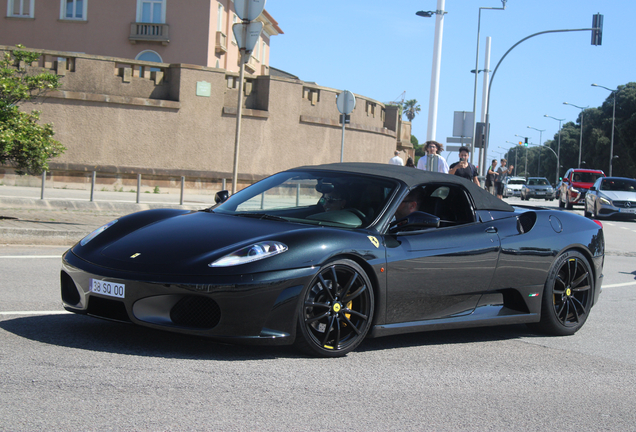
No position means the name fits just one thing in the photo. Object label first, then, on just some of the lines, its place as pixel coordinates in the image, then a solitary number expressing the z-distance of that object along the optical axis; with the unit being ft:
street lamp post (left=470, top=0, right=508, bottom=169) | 119.34
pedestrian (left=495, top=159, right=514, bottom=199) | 97.71
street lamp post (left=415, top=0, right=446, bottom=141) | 90.27
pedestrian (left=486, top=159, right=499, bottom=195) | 82.74
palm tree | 490.90
